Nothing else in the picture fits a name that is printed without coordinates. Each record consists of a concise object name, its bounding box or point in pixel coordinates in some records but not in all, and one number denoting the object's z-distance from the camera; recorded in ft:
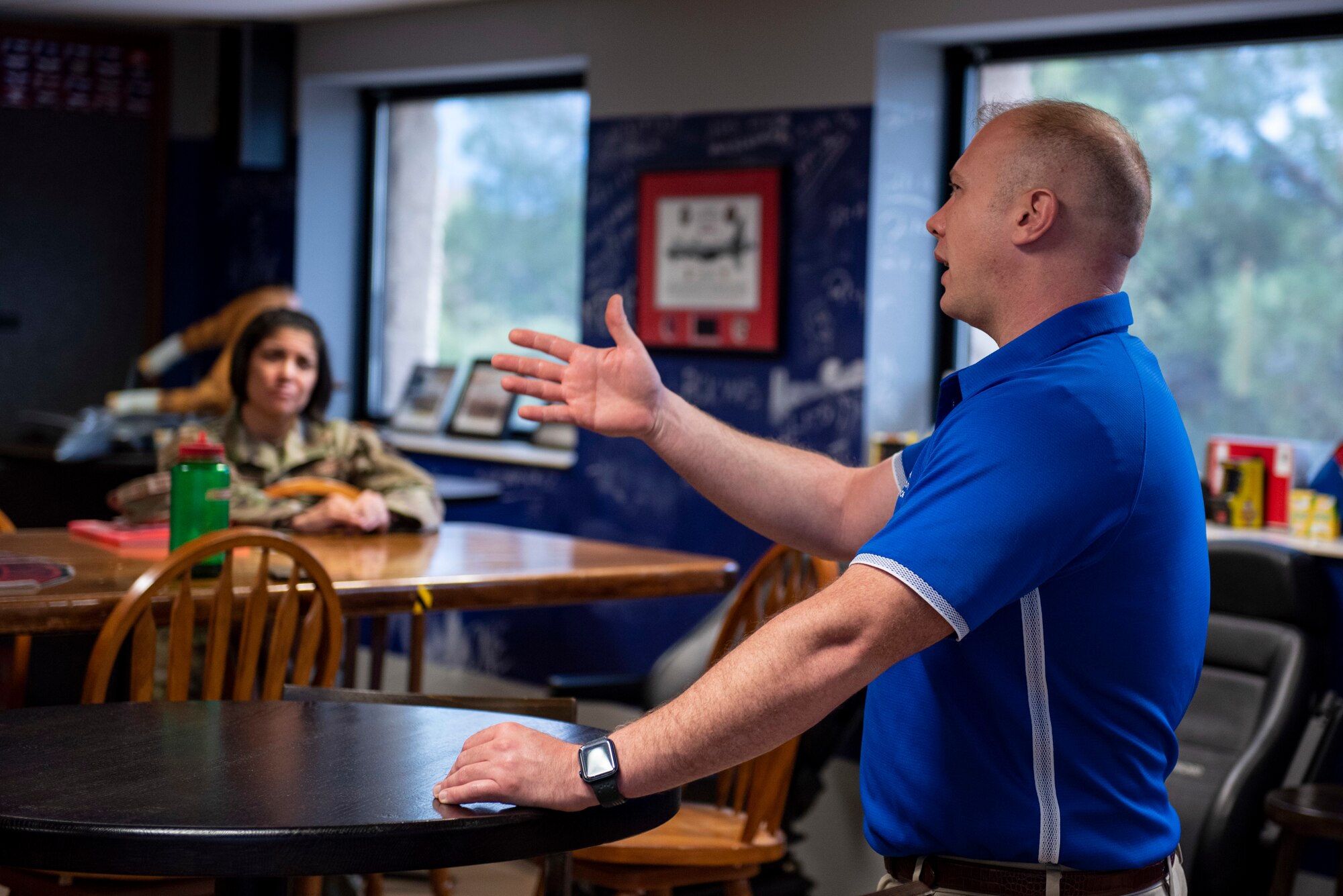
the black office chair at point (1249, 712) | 10.44
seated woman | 11.16
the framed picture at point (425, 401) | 19.98
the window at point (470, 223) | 19.49
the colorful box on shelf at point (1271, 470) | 12.73
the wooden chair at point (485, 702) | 6.56
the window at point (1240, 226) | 13.14
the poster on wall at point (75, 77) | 21.03
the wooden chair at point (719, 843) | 7.89
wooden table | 7.70
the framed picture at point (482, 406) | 19.29
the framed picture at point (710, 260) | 15.67
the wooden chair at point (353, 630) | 10.77
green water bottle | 8.70
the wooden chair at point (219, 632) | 7.12
